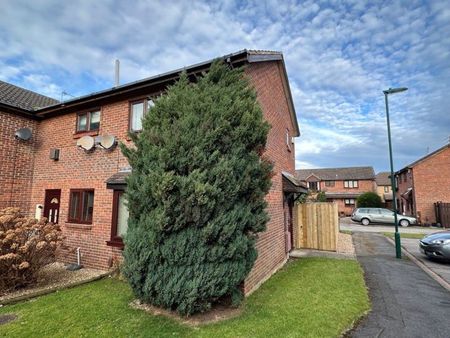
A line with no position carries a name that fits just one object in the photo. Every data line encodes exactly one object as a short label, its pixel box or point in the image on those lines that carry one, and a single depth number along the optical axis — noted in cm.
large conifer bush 491
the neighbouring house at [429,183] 2842
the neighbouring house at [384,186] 4888
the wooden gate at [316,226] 1276
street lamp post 1177
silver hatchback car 2753
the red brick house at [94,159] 819
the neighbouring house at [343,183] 4466
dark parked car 1076
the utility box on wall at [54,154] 993
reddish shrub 636
